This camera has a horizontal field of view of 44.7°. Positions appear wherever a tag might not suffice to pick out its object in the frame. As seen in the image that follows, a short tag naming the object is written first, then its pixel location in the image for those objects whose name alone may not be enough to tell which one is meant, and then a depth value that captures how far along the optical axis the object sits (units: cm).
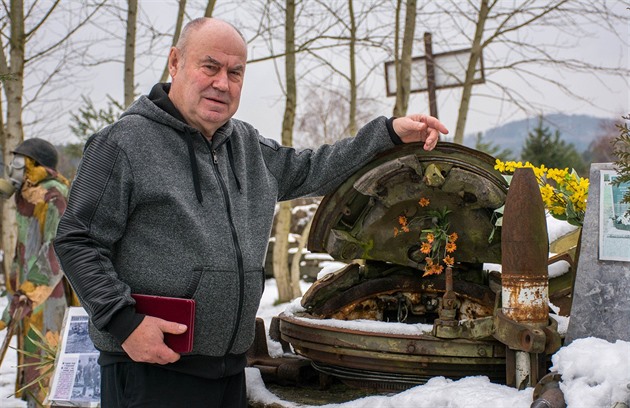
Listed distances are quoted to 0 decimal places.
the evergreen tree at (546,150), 2039
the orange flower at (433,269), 360
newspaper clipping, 365
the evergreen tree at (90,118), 1038
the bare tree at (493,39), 1018
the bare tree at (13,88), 838
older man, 262
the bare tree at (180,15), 908
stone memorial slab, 285
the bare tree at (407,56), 906
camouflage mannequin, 529
